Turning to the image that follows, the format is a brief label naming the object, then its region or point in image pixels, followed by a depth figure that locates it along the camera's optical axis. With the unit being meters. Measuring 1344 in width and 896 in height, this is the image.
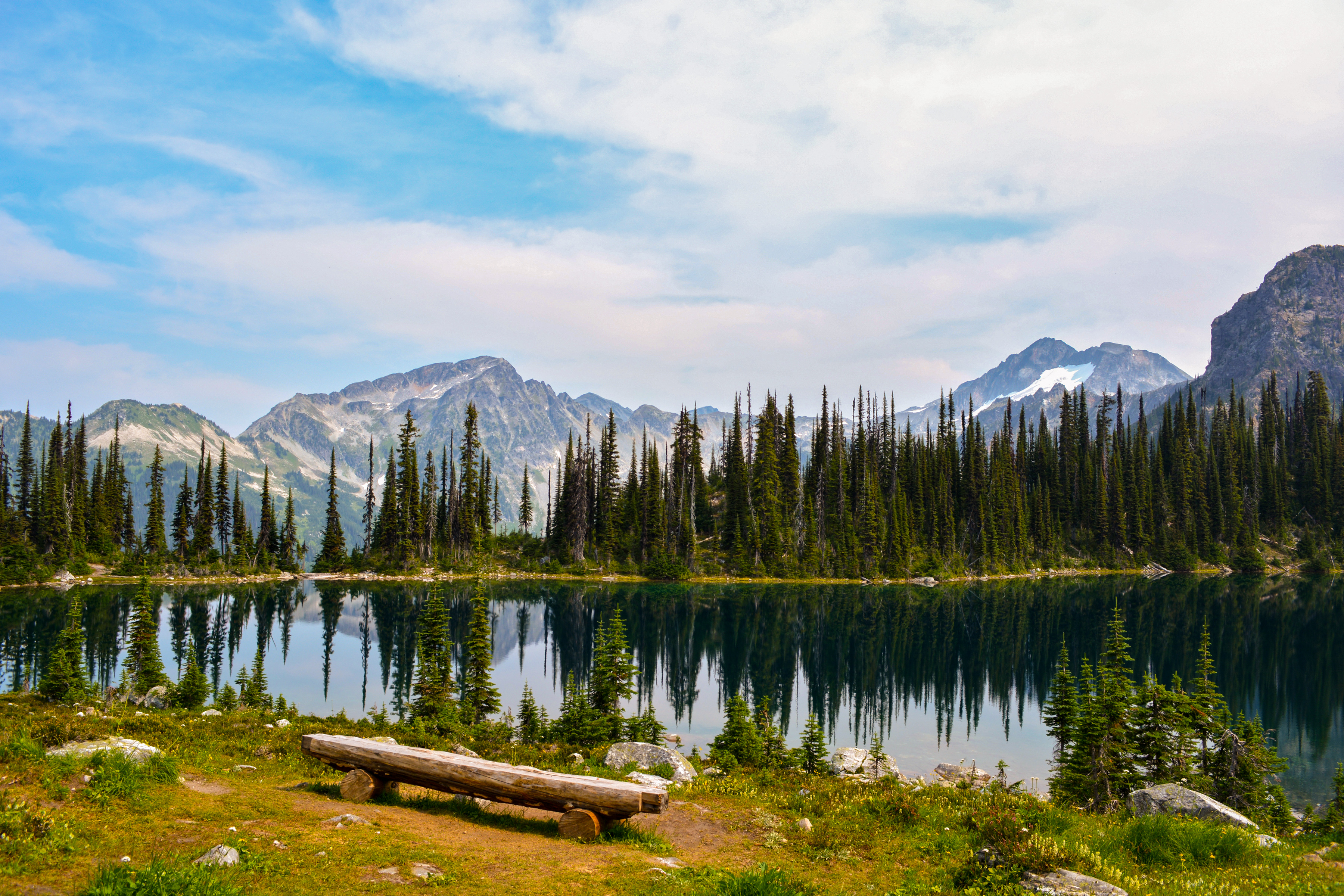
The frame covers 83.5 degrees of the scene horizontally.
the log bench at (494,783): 13.89
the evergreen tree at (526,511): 149.12
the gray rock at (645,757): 20.78
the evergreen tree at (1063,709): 24.41
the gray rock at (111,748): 15.05
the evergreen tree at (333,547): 118.50
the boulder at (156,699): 29.45
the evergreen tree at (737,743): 23.41
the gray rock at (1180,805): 17.23
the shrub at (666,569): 114.50
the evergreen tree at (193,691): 28.64
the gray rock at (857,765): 26.08
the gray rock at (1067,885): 11.04
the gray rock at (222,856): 10.58
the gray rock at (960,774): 27.30
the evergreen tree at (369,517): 123.62
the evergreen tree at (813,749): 23.36
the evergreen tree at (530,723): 25.92
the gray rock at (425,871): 11.21
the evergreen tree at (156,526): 108.75
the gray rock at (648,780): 17.59
